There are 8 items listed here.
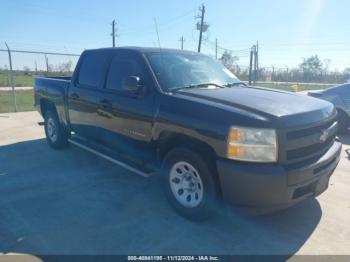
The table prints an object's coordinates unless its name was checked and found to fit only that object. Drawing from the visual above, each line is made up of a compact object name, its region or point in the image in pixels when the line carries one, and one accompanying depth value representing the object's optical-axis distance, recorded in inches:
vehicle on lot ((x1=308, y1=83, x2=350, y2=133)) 309.9
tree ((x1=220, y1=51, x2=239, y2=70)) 1529.2
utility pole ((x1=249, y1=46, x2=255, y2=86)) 580.8
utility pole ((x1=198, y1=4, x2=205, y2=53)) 1130.5
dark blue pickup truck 116.7
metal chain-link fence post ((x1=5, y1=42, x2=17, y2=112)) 418.6
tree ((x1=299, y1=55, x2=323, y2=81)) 2682.1
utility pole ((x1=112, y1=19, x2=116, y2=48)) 1433.7
